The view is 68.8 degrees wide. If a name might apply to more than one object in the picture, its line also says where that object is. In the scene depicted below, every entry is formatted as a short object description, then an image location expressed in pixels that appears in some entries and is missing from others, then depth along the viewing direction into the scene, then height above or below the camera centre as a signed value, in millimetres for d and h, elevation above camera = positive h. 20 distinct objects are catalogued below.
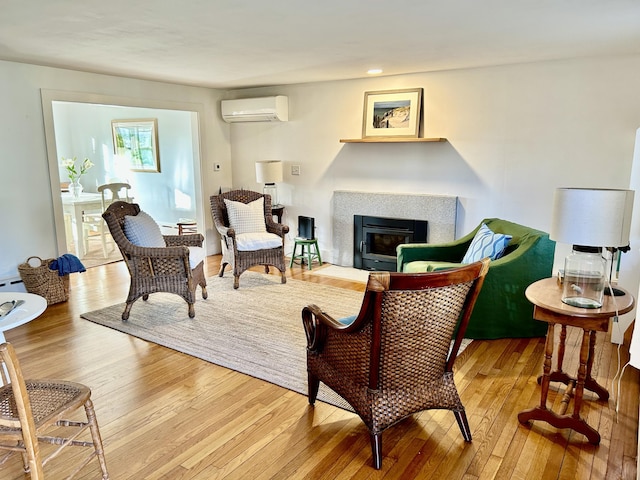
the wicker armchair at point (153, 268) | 3855 -877
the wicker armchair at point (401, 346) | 1920 -812
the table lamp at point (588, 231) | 2148 -304
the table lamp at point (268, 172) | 5754 -106
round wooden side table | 2119 -723
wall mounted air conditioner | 5855 +685
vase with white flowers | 6402 -237
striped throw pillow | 3418 -601
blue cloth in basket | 4445 -972
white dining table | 6137 -618
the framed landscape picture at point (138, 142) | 7250 +316
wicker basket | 4281 -1088
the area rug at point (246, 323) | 3111 -1305
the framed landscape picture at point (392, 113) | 5023 +555
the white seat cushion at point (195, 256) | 4141 -839
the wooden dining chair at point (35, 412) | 1600 -947
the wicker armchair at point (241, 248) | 4848 -838
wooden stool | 5627 -1089
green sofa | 3312 -859
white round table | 2033 -687
